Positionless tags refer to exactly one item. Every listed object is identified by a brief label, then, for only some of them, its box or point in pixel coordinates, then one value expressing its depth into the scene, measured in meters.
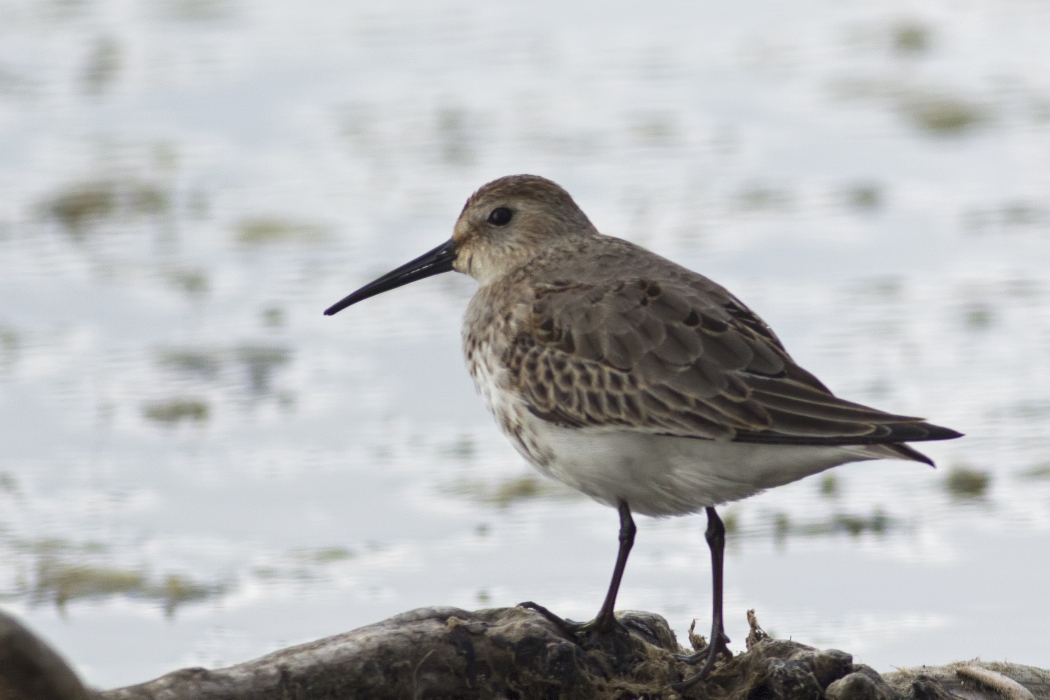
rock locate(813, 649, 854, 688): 10.23
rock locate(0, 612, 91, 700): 9.08
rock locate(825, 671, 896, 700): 10.05
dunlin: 10.28
